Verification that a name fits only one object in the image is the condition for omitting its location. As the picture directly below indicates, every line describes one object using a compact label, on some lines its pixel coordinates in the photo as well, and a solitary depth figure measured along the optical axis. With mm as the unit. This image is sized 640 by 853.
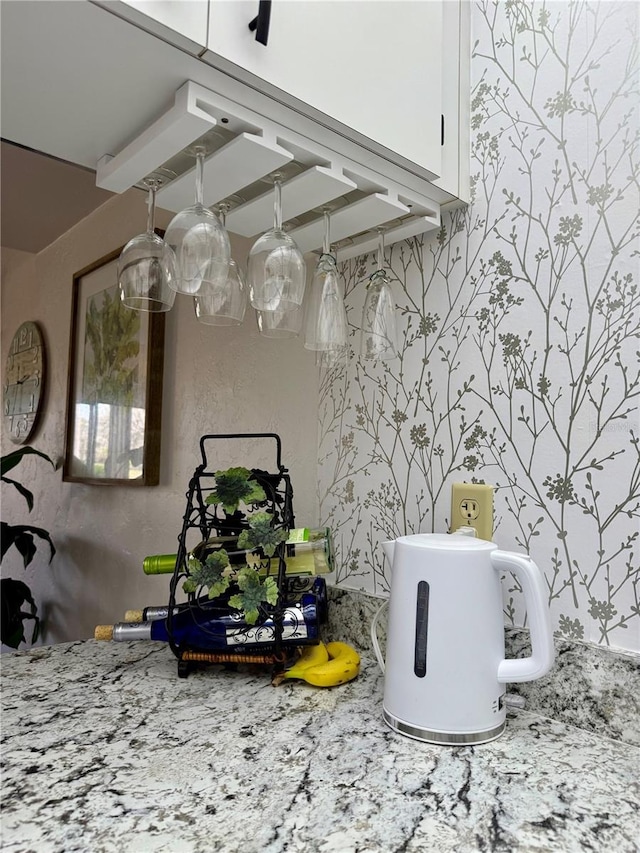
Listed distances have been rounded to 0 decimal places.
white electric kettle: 706
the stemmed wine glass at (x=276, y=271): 804
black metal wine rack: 865
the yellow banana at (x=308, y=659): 890
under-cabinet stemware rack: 712
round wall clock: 2672
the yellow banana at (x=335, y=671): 875
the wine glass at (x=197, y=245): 737
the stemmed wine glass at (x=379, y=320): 935
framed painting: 1729
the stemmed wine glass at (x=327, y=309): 894
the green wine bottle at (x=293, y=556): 938
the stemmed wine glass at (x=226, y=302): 844
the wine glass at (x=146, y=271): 772
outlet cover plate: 897
